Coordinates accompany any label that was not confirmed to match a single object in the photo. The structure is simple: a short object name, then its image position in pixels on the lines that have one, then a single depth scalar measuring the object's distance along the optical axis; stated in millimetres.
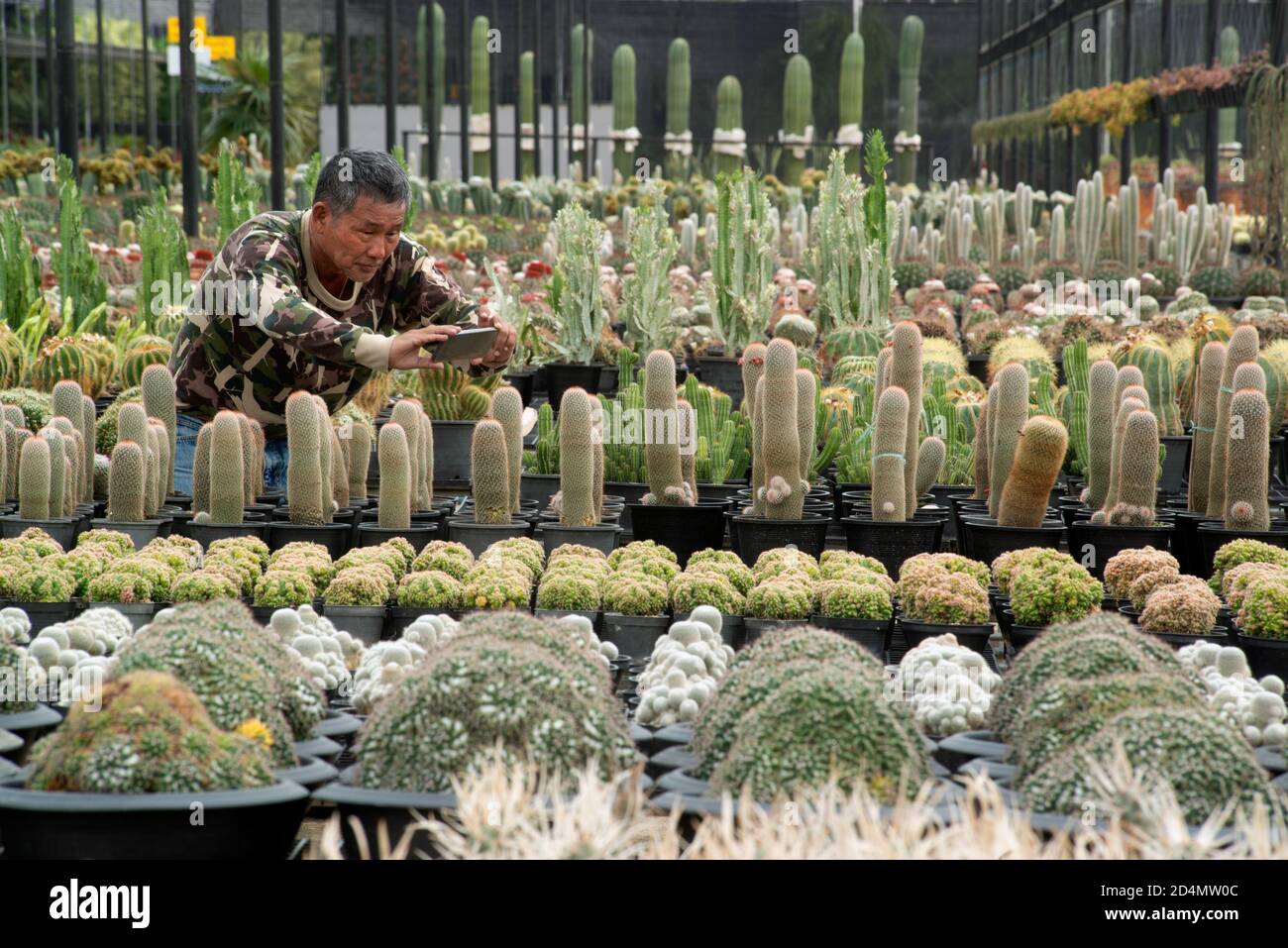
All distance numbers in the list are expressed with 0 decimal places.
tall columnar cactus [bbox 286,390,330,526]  5492
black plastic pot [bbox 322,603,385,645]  4715
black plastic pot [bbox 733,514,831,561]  6023
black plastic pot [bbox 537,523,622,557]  5902
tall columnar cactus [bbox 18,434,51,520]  5820
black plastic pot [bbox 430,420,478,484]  8539
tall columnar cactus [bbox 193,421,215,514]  5867
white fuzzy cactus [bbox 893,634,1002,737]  3494
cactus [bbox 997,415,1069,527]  5664
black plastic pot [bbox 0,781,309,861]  2615
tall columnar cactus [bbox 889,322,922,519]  6191
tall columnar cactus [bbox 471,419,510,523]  5855
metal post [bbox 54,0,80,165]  13852
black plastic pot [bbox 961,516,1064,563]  5852
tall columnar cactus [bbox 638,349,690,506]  6148
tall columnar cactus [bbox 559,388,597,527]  5797
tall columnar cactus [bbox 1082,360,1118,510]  6312
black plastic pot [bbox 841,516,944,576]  5988
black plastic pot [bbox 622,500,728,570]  6270
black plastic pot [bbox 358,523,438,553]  5785
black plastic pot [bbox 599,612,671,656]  4691
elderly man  4727
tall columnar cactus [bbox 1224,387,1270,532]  5797
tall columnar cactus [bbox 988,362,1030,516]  6098
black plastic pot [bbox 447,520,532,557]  5891
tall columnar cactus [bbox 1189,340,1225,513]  6344
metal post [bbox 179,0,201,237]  14656
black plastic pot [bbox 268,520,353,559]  5723
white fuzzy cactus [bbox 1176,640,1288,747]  3494
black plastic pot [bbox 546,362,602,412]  11109
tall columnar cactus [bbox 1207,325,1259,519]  6148
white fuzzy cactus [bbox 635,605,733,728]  3645
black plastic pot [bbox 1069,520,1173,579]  5879
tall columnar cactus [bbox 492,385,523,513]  6016
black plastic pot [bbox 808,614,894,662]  4688
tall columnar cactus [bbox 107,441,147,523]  5777
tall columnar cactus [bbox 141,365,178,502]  6285
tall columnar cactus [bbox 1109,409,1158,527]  5781
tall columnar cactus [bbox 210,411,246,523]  5527
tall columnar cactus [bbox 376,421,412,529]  5695
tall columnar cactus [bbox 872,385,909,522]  5965
